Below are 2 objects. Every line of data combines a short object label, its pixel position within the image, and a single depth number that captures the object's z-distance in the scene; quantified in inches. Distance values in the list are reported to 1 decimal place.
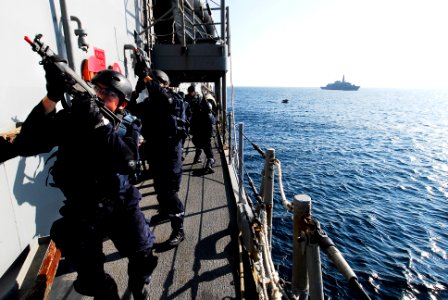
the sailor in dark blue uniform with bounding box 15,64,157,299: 81.2
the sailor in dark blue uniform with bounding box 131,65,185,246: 149.4
